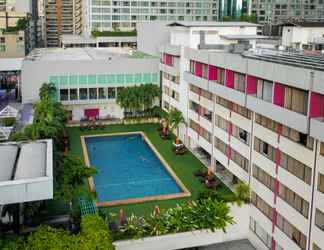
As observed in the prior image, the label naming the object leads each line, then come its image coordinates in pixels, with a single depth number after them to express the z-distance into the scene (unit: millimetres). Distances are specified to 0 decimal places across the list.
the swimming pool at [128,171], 32469
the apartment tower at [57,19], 161625
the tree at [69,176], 25203
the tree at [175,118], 43156
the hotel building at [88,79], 50812
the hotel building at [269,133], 21391
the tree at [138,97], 51469
